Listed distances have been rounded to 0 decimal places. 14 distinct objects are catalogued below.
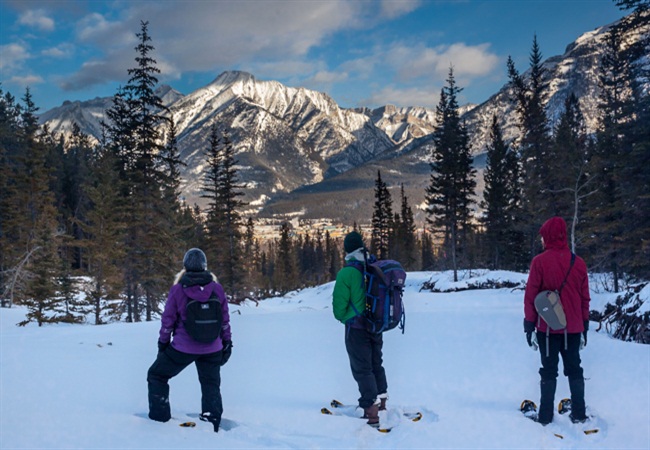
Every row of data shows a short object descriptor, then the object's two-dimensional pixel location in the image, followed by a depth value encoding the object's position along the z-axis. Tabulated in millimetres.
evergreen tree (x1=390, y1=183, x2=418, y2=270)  61812
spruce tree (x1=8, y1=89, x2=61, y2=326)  29216
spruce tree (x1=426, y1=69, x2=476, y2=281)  35906
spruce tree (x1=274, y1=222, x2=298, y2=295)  72375
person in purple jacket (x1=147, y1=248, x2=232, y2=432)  4547
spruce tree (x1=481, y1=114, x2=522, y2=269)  40500
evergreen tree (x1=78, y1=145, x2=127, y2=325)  22906
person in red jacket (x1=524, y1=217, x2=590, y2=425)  4945
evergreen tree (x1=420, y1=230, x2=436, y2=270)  78688
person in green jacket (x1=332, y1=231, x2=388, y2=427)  5043
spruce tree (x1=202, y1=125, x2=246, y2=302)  32562
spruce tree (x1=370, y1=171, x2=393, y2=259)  50219
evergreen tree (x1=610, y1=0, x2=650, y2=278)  17250
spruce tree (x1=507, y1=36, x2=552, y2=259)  28809
